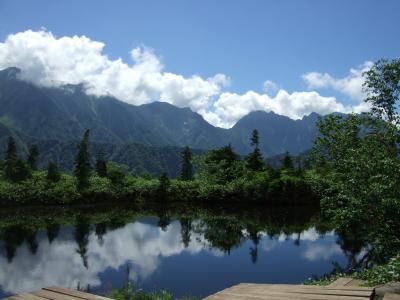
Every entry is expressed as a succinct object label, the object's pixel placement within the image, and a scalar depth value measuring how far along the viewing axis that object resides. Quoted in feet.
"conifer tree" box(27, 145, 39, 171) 269.64
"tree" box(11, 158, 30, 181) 212.07
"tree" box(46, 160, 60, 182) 217.97
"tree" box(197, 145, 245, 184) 233.55
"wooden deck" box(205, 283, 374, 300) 19.56
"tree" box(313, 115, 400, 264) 43.86
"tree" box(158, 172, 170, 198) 219.20
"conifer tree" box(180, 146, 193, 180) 277.23
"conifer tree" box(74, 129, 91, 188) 218.18
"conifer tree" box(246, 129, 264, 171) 250.94
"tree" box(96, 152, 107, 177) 247.58
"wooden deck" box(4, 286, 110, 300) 18.02
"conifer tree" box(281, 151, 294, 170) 259.15
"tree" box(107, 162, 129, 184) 230.48
